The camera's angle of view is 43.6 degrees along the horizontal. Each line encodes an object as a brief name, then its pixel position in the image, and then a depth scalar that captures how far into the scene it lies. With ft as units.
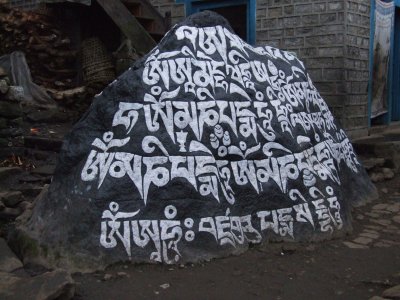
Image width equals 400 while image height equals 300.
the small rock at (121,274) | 11.07
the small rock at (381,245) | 13.94
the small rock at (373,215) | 16.58
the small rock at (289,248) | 12.73
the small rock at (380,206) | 17.60
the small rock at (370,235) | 14.57
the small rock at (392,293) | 9.83
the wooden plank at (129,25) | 25.67
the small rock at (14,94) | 20.27
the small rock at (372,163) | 21.55
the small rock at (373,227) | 15.42
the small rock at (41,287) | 9.23
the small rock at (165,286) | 10.71
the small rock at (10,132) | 20.12
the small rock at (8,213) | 15.26
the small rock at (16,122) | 20.51
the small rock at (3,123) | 20.06
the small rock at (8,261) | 11.26
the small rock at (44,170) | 18.65
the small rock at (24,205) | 15.53
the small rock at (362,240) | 14.01
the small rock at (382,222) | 15.99
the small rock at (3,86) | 19.79
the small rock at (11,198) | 15.40
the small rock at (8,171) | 17.97
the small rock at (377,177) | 21.40
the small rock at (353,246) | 13.55
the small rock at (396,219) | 16.44
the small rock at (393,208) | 17.52
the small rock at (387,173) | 21.90
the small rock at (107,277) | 10.90
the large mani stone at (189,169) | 11.69
